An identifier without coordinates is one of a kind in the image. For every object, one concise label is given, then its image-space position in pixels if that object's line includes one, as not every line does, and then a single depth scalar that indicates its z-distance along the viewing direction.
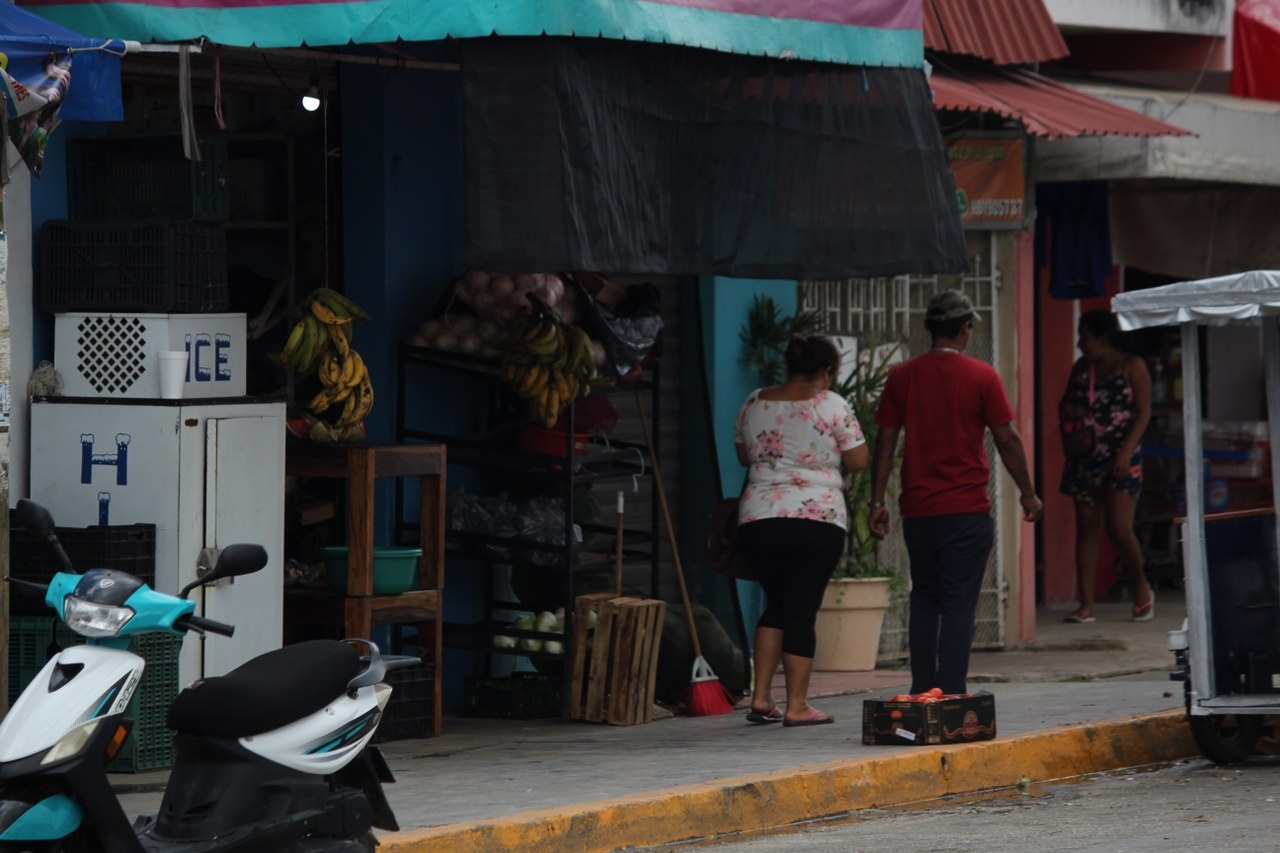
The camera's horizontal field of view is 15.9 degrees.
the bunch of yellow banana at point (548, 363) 20.12
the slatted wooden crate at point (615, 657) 20.63
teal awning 16.55
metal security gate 25.18
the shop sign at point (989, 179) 25.80
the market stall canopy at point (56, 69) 15.20
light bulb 19.12
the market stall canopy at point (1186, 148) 27.00
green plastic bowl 19.29
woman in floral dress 28.42
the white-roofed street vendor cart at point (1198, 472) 17.54
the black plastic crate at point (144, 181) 18.04
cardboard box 18.76
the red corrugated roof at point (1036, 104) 24.30
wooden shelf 18.98
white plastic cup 17.19
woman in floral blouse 19.77
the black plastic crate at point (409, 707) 19.38
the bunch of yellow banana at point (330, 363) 18.98
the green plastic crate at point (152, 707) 17.16
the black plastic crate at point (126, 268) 17.34
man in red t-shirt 19.04
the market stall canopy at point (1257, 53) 31.38
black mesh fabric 16.69
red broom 21.51
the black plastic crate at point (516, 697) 21.16
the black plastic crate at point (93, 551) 16.99
